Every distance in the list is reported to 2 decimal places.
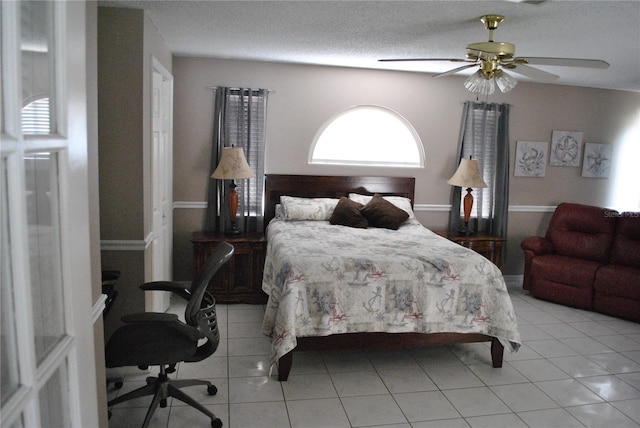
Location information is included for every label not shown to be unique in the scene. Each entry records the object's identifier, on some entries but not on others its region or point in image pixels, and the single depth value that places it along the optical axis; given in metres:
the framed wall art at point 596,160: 5.70
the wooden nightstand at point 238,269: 4.44
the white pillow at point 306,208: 4.64
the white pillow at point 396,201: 4.92
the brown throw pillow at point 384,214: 4.57
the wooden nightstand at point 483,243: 5.00
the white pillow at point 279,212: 4.73
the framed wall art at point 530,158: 5.51
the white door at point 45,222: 0.81
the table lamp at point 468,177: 5.04
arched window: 5.18
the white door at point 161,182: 3.60
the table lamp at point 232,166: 4.50
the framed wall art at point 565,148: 5.59
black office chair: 2.29
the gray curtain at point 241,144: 4.76
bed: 3.05
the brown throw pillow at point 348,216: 4.54
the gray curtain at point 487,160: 5.31
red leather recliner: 4.48
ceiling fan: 2.72
